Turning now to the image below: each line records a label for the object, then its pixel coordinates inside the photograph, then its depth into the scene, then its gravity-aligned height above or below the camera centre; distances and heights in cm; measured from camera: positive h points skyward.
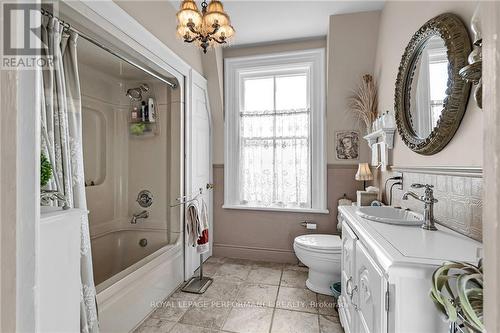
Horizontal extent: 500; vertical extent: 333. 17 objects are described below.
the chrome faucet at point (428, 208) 124 -22
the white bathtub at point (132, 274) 161 -91
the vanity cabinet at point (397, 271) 80 -40
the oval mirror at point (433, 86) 123 +50
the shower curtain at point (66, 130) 120 +20
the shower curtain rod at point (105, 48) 128 +86
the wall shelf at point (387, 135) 205 +29
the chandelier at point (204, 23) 151 +92
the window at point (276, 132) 295 +44
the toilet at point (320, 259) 218 -86
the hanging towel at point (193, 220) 237 -53
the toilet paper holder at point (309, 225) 291 -71
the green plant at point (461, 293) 55 -33
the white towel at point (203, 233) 239 -67
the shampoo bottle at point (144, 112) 269 +61
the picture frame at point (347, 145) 281 +26
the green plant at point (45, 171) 101 -2
